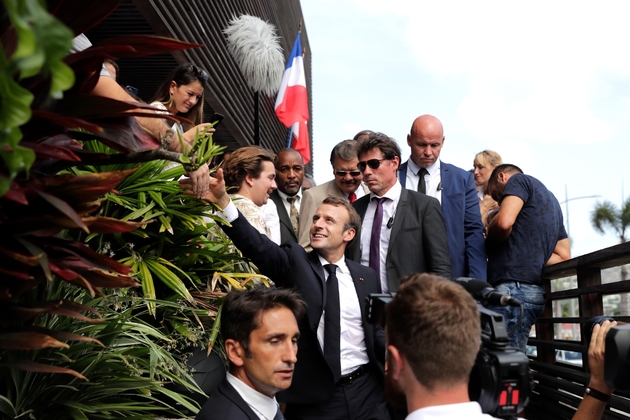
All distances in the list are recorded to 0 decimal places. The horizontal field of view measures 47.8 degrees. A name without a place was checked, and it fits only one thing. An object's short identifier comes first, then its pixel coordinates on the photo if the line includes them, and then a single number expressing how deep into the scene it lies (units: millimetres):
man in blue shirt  4910
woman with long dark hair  4137
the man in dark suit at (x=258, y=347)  2957
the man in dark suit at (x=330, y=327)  3730
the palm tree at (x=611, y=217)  52406
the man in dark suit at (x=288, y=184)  5887
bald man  4918
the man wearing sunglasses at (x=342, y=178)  5395
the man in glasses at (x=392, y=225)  4391
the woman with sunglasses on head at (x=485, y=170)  6451
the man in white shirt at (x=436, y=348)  1758
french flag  10195
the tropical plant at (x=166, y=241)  3025
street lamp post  34003
